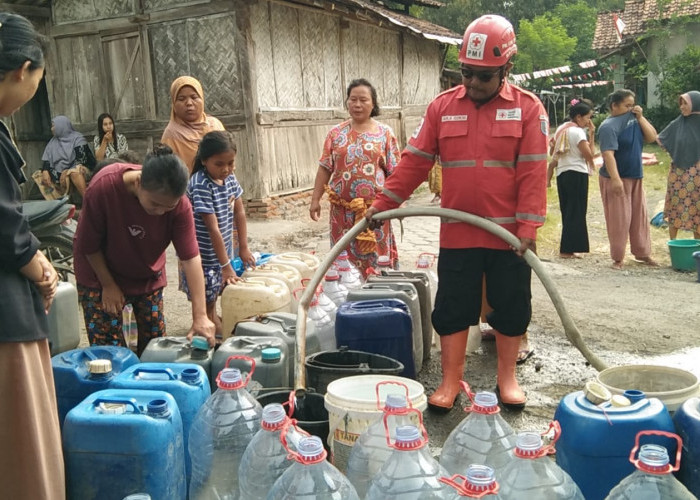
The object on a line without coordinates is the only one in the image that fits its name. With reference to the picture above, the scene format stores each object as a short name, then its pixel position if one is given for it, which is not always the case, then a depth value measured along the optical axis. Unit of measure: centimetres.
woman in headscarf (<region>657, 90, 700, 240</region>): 802
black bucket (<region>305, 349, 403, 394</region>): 318
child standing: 451
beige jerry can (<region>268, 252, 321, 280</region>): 539
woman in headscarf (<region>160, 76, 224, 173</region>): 536
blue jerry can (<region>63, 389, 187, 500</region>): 247
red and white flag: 2727
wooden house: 1077
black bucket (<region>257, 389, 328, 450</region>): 294
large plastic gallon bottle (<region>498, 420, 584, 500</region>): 199
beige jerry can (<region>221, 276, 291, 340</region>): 445
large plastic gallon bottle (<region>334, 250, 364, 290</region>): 496
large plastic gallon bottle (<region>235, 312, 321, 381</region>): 374
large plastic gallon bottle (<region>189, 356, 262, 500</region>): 263
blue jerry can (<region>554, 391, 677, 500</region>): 231
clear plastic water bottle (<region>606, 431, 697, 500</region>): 184
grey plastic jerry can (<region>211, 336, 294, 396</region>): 328
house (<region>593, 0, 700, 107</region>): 2417
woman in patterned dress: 554
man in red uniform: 365
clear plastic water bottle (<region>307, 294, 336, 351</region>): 436
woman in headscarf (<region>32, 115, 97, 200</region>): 1016
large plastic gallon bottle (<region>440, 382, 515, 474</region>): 240
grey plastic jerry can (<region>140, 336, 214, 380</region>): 335
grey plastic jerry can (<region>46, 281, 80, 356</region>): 443
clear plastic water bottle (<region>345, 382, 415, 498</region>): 235
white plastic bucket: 253
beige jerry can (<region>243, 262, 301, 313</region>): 484
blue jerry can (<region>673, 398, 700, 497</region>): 217
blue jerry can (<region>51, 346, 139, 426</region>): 293
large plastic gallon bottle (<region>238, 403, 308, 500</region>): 230
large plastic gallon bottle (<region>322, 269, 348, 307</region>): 477
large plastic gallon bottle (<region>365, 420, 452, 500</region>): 196
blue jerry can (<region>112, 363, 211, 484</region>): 283
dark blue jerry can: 390
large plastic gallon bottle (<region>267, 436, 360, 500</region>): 194
